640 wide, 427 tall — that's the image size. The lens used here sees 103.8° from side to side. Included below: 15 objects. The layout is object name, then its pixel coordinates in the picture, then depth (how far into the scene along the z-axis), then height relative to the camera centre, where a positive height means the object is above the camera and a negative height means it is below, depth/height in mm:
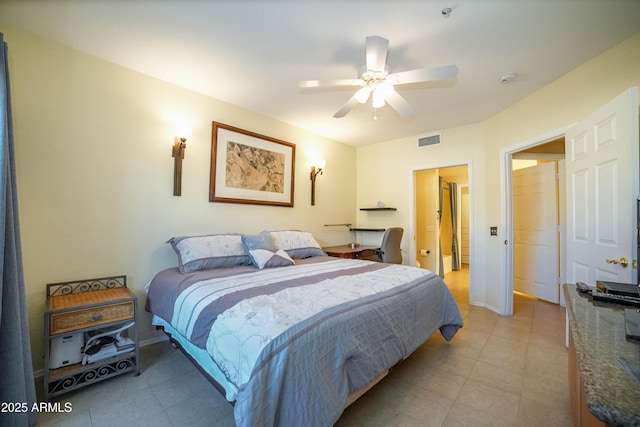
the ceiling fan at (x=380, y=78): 1715 +1061
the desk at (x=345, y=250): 3643 -522
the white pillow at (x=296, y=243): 3062 -343
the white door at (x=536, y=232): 3715 -221
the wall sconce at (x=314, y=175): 3957 +659
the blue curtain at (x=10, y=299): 1350 -467
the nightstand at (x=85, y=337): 1648 -893
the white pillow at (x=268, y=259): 2480 -431
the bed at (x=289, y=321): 1087 -600
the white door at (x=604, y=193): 1583 +183
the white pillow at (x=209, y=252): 2289 -347
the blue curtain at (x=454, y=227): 6113 -247
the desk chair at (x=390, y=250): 3691 -493
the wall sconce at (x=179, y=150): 2586 +680
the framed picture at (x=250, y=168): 2930 +622
